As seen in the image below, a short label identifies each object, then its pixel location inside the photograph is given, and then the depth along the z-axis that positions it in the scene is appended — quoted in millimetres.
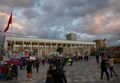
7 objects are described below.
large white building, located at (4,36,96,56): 38140
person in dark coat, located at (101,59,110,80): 5403
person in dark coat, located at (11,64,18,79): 6811
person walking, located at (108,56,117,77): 5833
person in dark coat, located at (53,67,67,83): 3010
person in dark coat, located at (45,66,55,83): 3023
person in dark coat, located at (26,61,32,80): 6459
